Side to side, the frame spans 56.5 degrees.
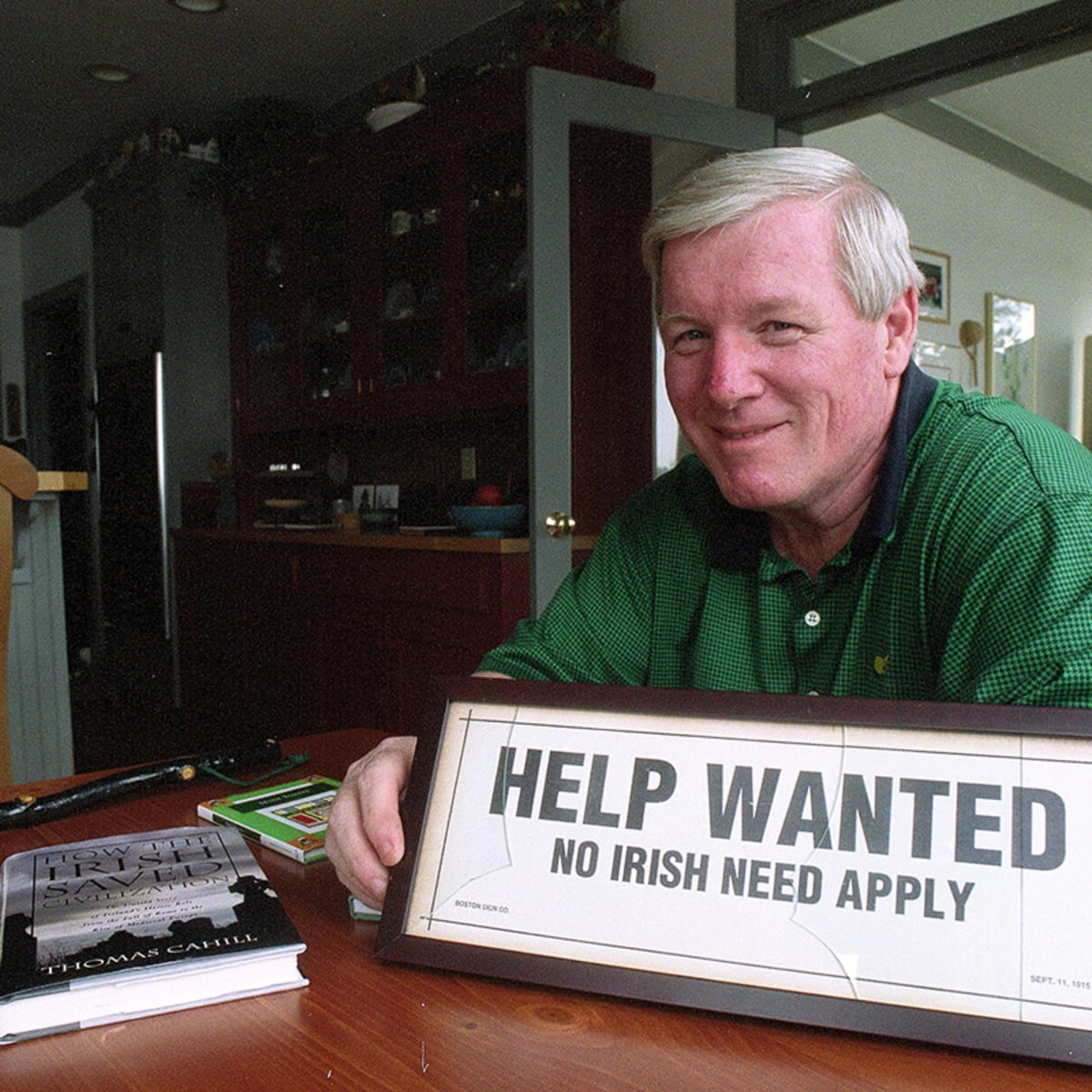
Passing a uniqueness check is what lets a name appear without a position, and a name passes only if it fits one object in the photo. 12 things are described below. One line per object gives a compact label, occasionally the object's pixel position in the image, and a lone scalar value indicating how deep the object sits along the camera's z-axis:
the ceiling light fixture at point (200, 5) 3.96
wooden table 0.50
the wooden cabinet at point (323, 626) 3.04
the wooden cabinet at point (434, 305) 3.13
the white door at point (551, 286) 2.54
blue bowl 3.13
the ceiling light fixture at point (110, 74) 4.64
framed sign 0.52
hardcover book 0.56
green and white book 0.82
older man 0.84
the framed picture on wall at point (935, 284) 4.50
